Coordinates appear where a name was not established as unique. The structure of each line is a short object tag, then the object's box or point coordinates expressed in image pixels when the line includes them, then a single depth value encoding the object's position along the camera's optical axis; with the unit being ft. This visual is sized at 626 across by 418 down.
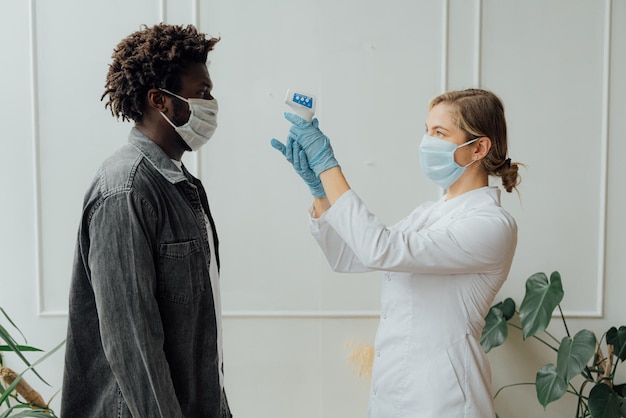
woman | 4.34
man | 3.30
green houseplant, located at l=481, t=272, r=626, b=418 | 6.30
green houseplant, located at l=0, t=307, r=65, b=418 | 5.20
